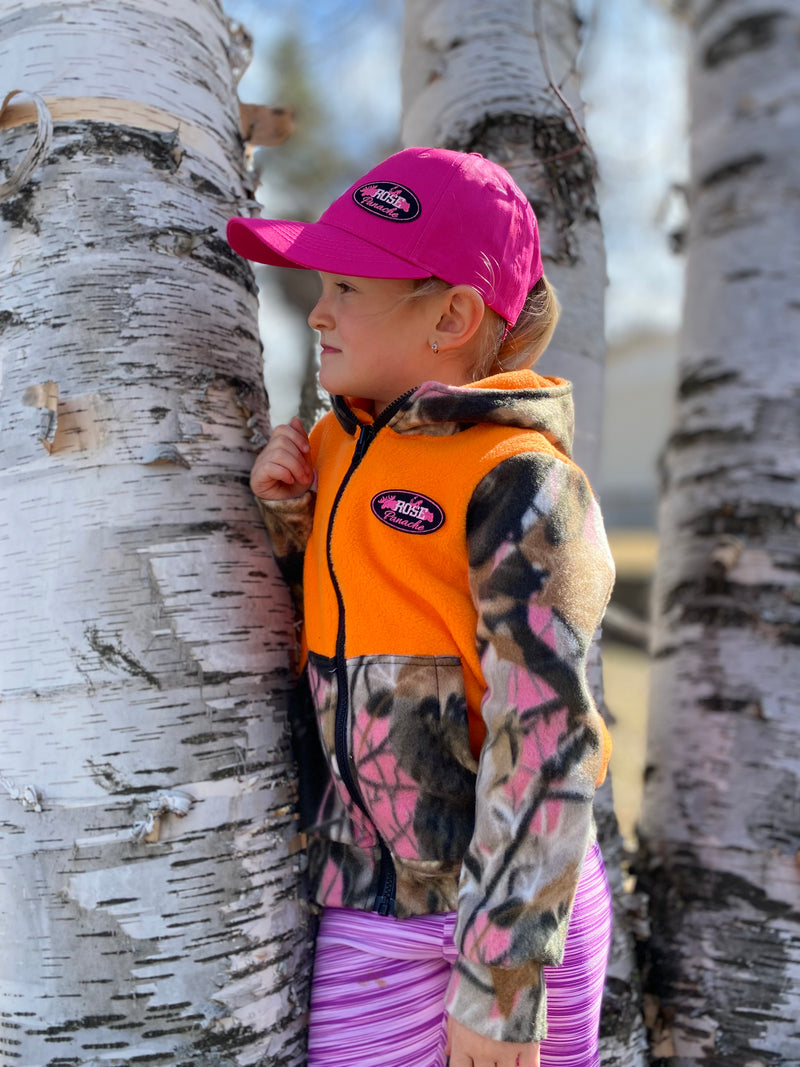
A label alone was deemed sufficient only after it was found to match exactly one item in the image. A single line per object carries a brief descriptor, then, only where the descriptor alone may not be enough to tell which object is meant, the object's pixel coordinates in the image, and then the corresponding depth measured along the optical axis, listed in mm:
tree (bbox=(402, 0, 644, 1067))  1855
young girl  1087
